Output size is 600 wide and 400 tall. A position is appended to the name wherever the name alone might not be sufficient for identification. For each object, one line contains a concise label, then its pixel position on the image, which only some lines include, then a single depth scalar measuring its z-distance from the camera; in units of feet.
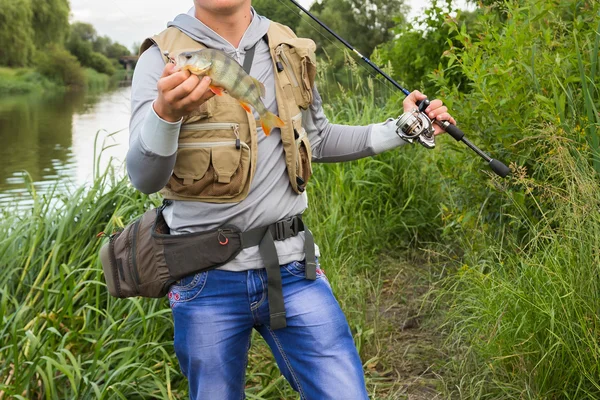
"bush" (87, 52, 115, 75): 99.66
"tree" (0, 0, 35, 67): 85.61
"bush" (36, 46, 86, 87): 96.02
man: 7.21
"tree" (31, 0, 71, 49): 93.86
